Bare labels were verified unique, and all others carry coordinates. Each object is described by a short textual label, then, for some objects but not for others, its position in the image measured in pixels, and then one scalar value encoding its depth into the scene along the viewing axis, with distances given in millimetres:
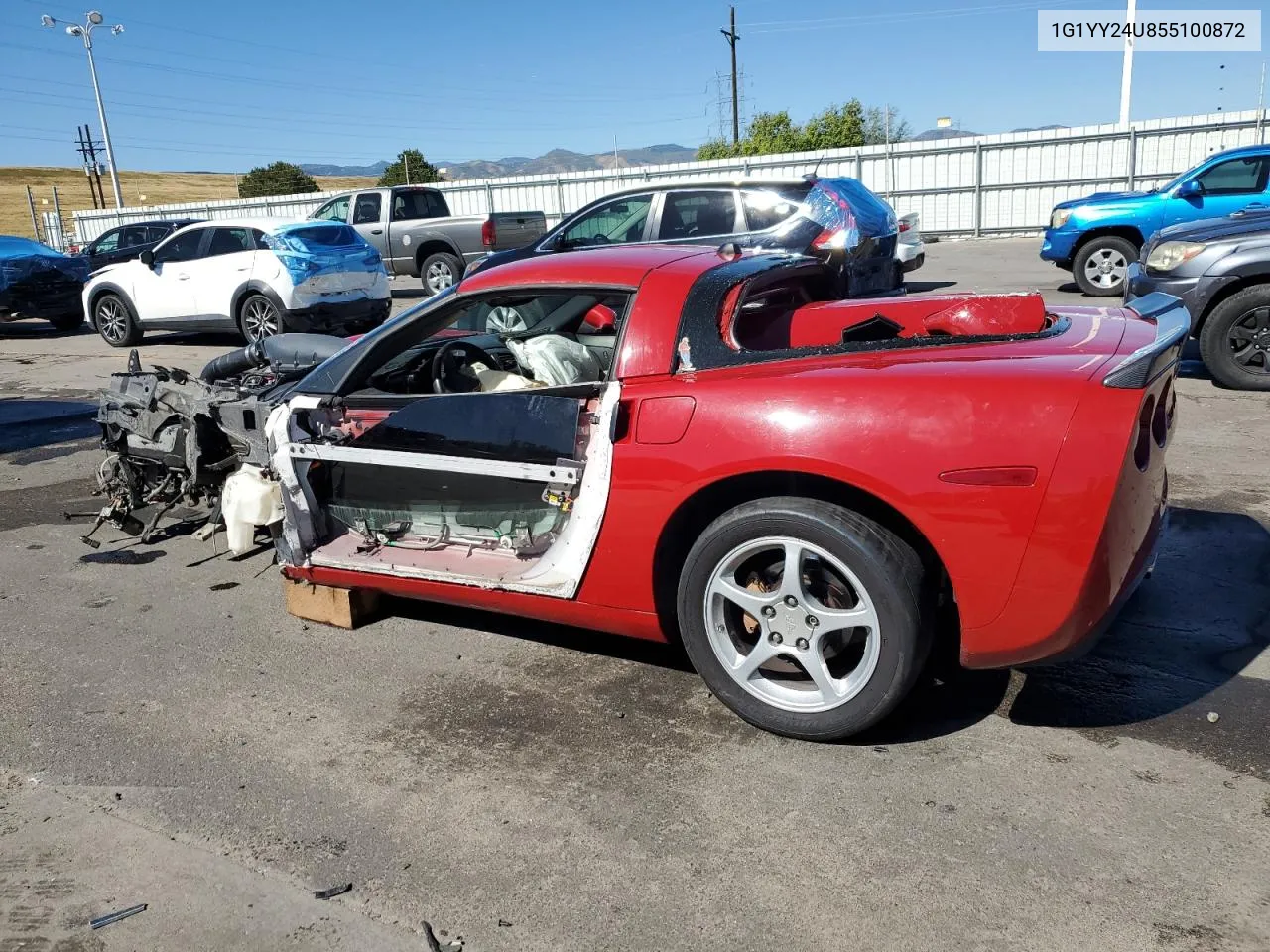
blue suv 11680
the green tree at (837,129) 55750
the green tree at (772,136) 53531
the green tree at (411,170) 57812
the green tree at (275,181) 59669
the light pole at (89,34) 34938
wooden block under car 4254
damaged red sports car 2787
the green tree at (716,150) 51500
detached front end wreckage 4934
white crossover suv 12164
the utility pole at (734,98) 47719
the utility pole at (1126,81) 25797
